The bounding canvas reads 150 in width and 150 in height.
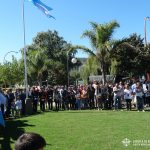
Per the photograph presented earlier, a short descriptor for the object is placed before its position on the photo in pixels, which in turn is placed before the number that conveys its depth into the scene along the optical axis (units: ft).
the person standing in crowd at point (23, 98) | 42.22
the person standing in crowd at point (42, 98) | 45.72
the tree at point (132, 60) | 72.03
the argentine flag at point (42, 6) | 43.76
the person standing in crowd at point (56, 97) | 47.56
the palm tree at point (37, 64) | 100.68
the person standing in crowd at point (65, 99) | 47.36
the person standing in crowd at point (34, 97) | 44.36
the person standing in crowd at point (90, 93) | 46.62
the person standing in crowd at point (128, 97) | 43.20
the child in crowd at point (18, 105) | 41.05
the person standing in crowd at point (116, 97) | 43.76
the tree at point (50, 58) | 102.17
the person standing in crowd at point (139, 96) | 41.48
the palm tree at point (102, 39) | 58.74
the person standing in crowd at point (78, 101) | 47.31
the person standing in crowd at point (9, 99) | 39.10
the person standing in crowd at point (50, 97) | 47.12
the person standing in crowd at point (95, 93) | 45.71
